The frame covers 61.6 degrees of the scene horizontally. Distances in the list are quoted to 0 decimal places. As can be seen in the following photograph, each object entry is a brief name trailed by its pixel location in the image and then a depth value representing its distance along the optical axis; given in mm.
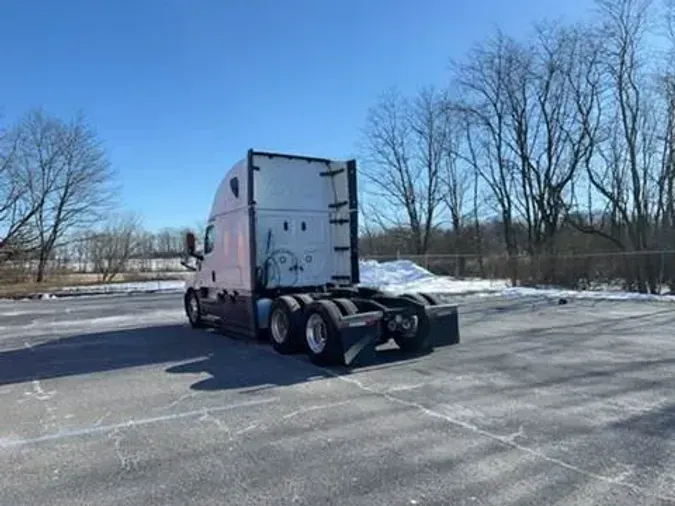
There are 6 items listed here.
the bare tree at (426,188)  49188
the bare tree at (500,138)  38344
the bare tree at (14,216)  39688
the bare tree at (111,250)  47250
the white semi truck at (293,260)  9227
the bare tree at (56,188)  43031
